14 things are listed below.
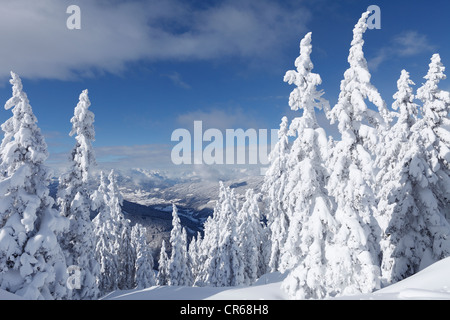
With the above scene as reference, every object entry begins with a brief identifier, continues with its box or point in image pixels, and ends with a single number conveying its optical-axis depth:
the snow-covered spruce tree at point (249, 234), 38.39
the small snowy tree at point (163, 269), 49.12
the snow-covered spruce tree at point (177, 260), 40.81
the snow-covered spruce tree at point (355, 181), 13.21
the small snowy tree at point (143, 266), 41.16
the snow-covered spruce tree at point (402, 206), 17.36
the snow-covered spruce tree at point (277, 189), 28.62
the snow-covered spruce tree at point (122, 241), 39.31
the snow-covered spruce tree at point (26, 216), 14.23
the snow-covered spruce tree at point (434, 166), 16.77
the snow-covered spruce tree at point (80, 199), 19.64
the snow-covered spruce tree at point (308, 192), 14.23
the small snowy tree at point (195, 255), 61.06
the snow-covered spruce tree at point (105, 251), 34.00
